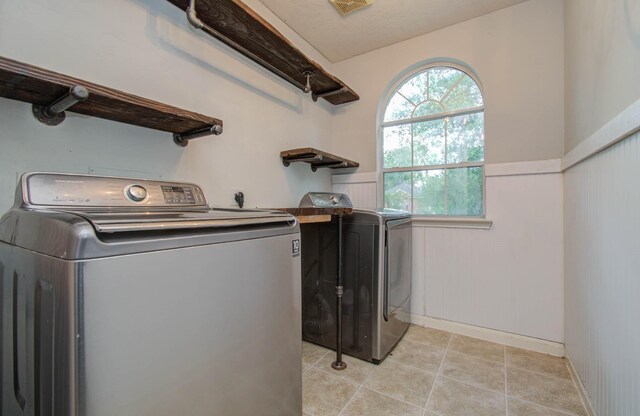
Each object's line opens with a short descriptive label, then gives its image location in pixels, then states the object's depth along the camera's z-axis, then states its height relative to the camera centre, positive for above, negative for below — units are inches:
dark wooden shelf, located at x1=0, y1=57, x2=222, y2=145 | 35.2 +16.5
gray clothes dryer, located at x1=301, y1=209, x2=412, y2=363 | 76.4 -21.5
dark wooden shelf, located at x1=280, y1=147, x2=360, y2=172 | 87.9 +16.6
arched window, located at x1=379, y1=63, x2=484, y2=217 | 96.0 +23.1
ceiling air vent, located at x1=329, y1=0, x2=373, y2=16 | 84.0 +60.7
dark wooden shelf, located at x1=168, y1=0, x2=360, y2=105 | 62.9 +44.0
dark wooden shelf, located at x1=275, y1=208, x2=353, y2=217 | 65.2 -0.9
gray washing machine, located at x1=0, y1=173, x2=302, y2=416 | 23.6 -10.1
